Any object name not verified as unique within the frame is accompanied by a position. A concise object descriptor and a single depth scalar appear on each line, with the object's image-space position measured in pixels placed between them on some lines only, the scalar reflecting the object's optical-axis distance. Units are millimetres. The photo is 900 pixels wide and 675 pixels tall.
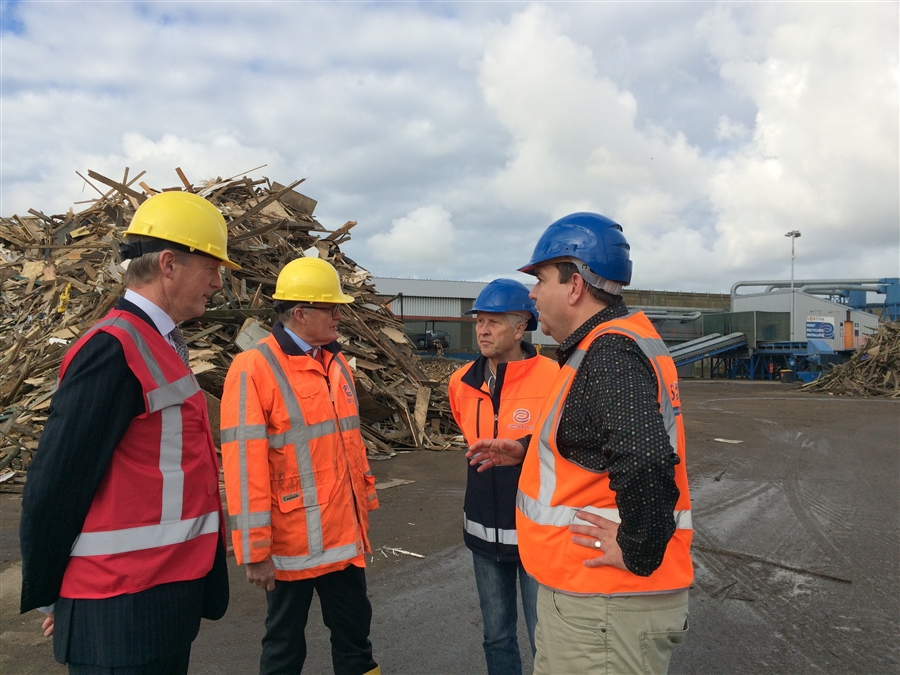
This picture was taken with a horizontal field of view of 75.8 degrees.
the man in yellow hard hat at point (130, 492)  1748
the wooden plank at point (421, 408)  10065
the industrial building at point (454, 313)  39469
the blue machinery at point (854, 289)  35344
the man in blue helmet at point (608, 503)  1636
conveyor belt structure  35188
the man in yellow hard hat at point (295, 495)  2711
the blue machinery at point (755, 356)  31953
